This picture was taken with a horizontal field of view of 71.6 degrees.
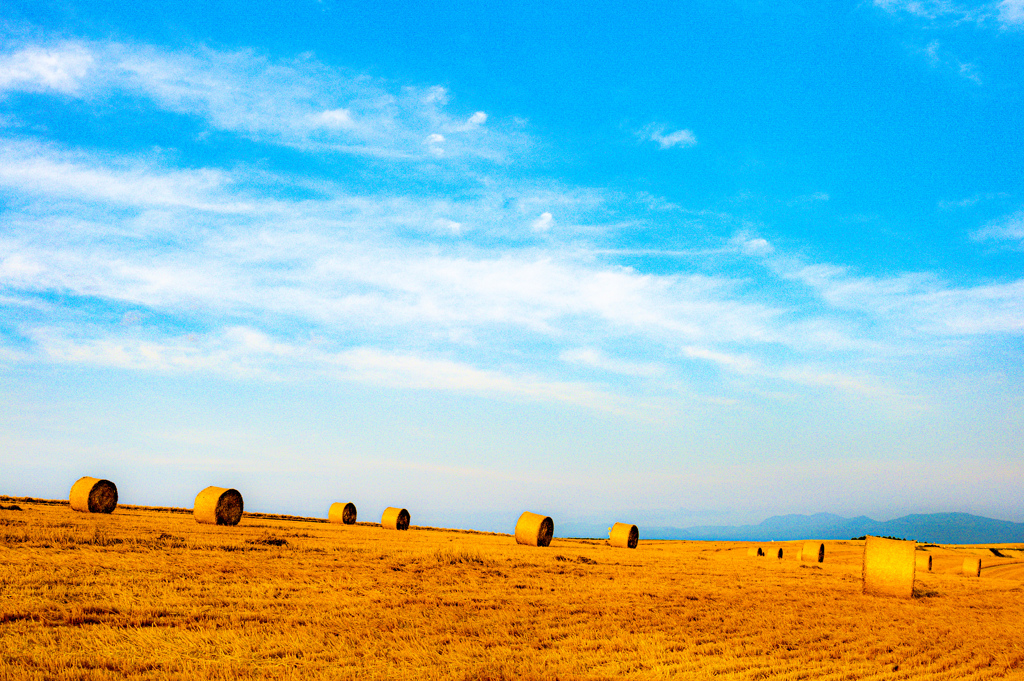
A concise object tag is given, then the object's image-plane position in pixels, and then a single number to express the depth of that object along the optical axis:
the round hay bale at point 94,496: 29.05
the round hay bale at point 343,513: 40.03
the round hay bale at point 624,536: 34.66
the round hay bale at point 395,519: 38.50
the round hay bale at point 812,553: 34.44
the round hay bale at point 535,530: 30.00
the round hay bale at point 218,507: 28.30
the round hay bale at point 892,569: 18.72
